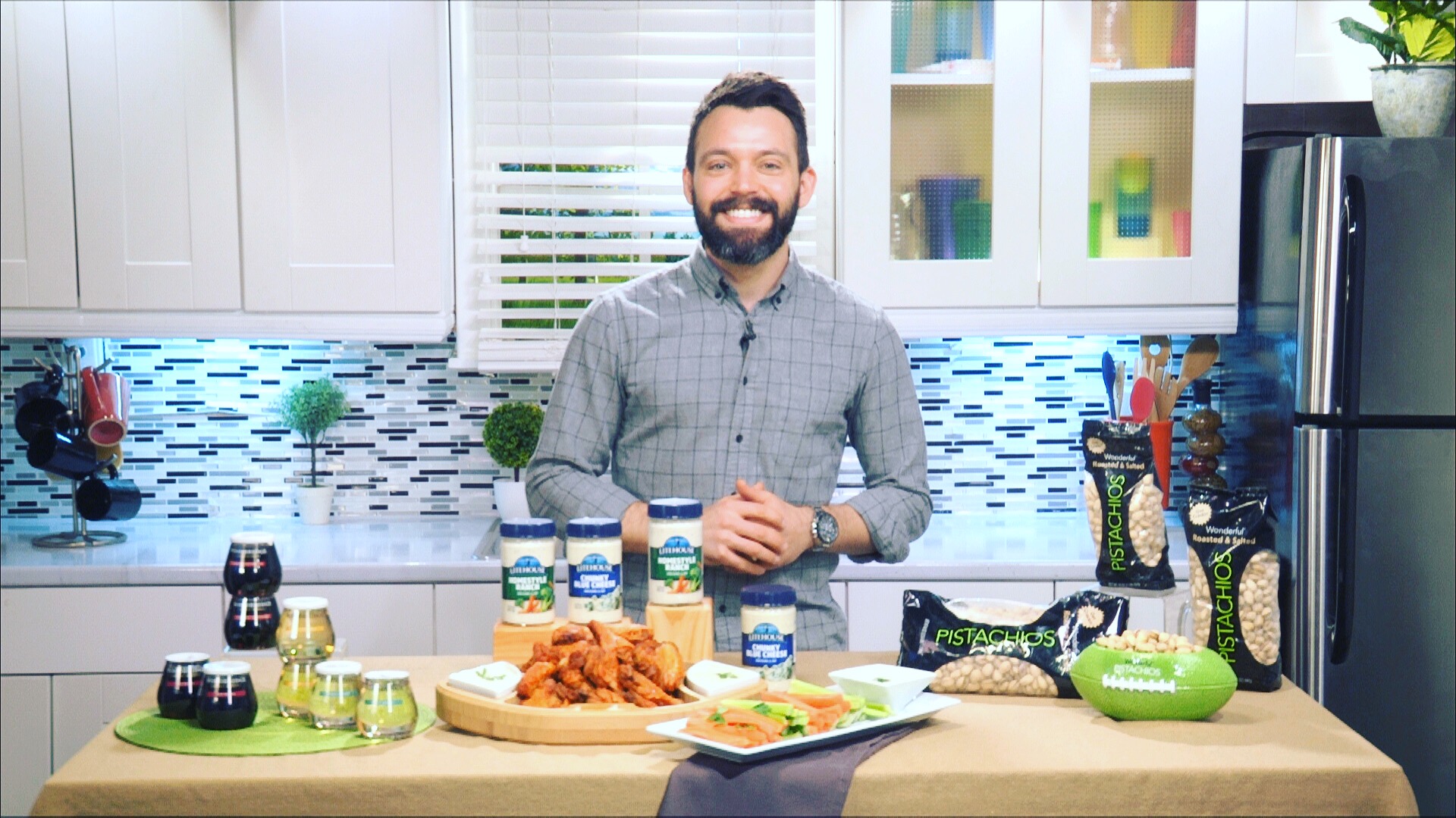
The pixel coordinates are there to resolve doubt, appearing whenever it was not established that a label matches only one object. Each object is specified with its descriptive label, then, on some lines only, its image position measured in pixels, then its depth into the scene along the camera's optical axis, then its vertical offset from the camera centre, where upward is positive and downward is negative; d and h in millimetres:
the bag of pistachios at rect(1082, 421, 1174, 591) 1779 -225
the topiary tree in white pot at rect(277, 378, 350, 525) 3312 -191
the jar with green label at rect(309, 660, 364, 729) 1499 -399
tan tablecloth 1369 -454
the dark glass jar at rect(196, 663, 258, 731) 1511 -405
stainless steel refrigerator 2650 -221
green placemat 1449 -442
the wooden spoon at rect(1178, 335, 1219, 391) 3254 -50
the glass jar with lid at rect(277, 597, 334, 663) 1556 -340
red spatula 3209 -149
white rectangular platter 1383 -426
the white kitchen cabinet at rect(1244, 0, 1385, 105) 3010 +630
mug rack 3057 -455
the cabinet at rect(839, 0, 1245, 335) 3031 +399
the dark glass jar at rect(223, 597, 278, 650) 1577 -335
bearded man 2119 -84
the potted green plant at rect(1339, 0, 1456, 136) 2777 +553
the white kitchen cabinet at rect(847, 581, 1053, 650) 2863 -555
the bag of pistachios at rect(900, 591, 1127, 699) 1680 -386
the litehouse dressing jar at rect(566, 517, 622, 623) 1620 -280
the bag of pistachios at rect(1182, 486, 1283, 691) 1686 -318
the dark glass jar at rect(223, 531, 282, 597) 1567 -268
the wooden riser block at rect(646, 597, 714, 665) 1681 -362
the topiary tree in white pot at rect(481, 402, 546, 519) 3189 -232
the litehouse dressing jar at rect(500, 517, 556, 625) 1621 -285
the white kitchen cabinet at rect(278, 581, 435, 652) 2820 -583
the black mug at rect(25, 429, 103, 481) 3064 -268
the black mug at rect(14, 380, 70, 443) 3071 -174
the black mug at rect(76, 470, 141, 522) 3127 -375
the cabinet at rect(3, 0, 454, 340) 2984 +403
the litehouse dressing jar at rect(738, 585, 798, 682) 1632 -358
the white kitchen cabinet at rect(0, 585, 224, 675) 2809 -602
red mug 3117 -161
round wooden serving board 1460 -418
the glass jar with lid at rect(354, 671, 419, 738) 1478 -407
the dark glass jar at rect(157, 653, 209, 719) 1560 -405
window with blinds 3074 +464
